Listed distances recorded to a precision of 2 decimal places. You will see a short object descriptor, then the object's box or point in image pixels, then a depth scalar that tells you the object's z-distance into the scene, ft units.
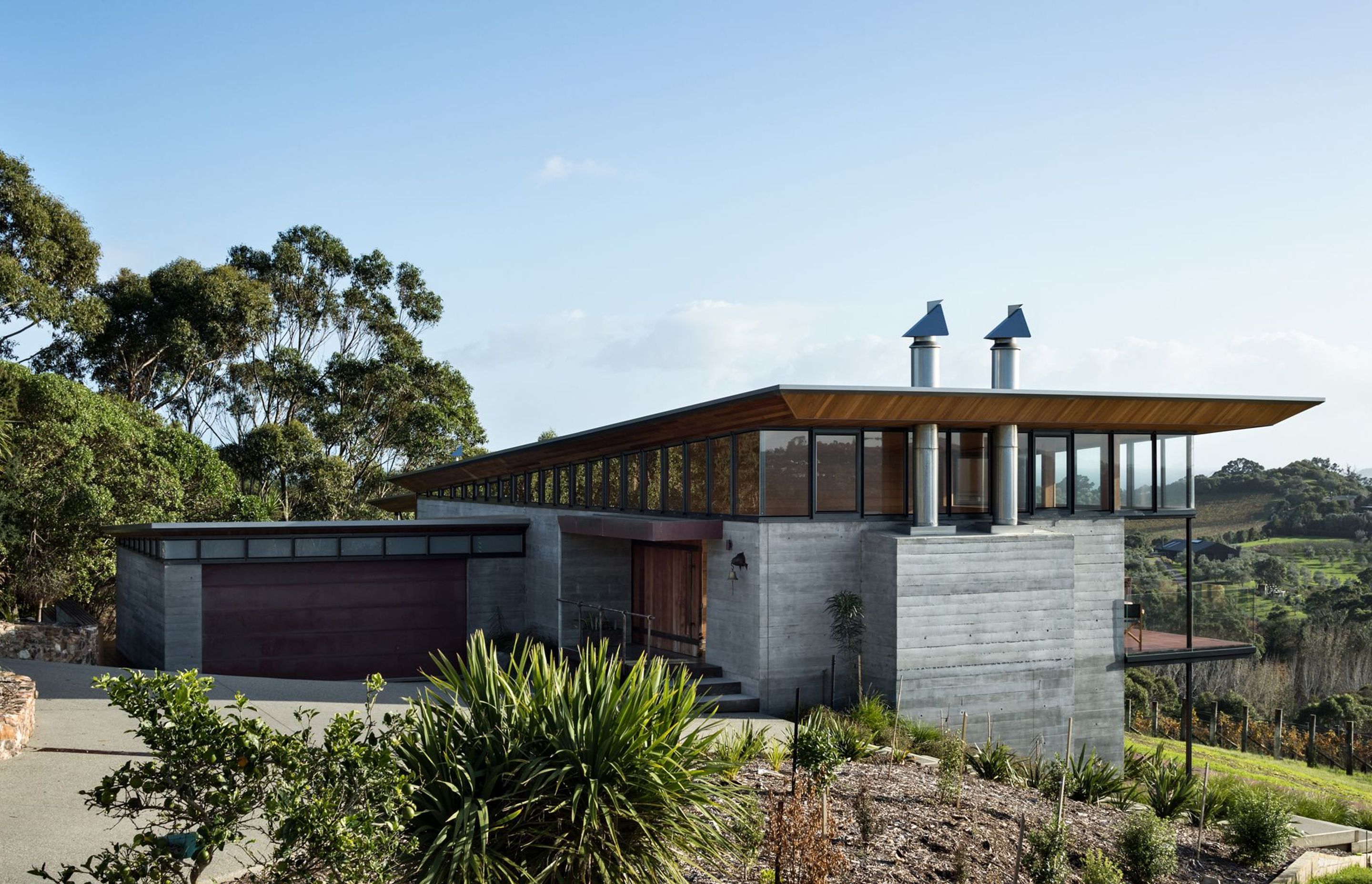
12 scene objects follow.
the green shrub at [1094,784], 39.96
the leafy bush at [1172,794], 40.45
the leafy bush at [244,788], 19.15
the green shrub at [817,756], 31.22
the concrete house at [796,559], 55.98
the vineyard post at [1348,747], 92.89
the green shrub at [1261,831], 36.32
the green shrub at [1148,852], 32.24
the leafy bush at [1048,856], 29.66
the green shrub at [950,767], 35.37
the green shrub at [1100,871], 29.17
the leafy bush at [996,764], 40.83
